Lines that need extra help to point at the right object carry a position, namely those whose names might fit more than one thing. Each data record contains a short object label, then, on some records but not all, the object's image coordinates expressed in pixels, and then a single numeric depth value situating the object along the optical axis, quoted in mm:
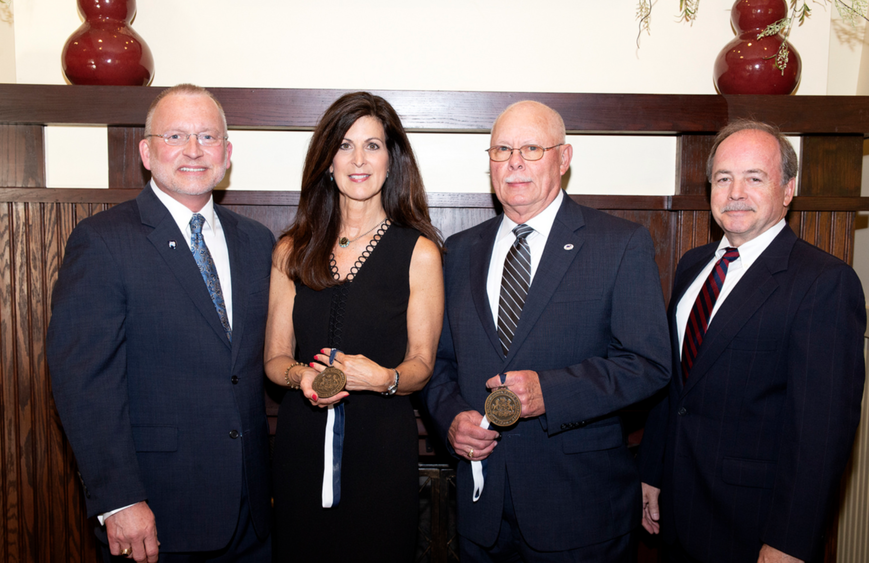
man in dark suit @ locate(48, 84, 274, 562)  1814
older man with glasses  1929
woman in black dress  2021
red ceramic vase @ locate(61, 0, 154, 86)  2672
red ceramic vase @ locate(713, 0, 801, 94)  2719
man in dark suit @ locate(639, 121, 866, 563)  1773
